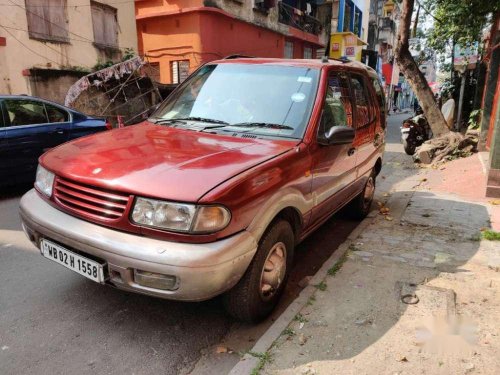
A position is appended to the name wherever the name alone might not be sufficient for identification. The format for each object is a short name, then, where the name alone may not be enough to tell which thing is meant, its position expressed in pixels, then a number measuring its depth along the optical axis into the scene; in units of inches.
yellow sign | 985.5
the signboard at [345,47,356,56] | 976.3
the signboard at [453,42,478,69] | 529.1
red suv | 91.0
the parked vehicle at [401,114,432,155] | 453.4
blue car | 231.5
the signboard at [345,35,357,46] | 996.6
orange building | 599.2
